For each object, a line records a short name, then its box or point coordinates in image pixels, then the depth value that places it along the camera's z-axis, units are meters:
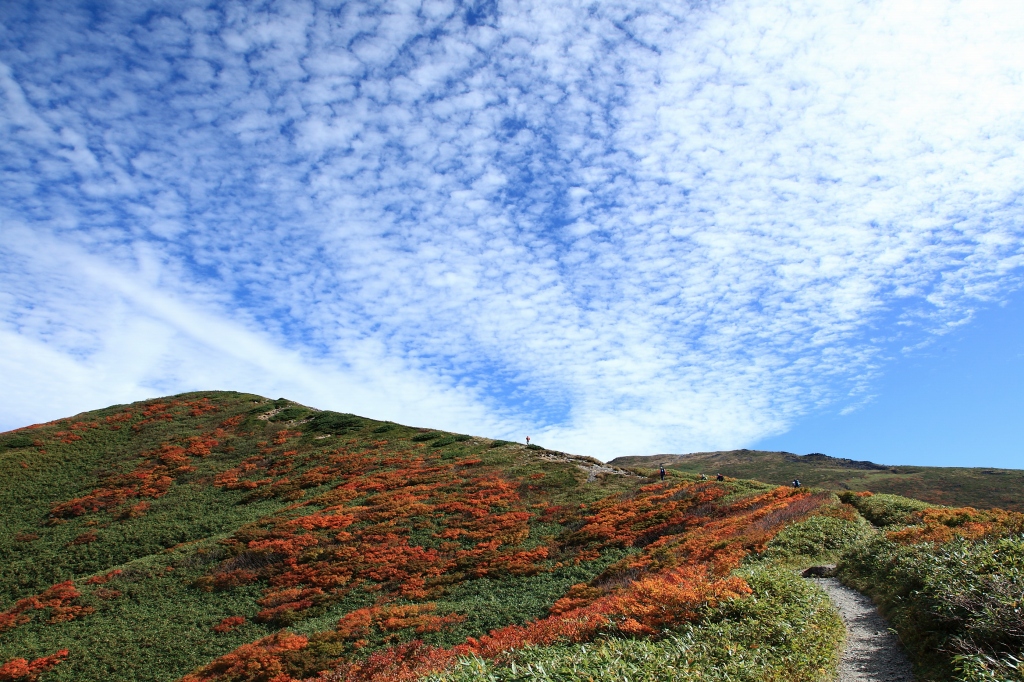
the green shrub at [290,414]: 64.50
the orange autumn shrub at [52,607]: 28.39
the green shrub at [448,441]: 57.44
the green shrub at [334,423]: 61.44
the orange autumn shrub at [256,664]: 20.39
